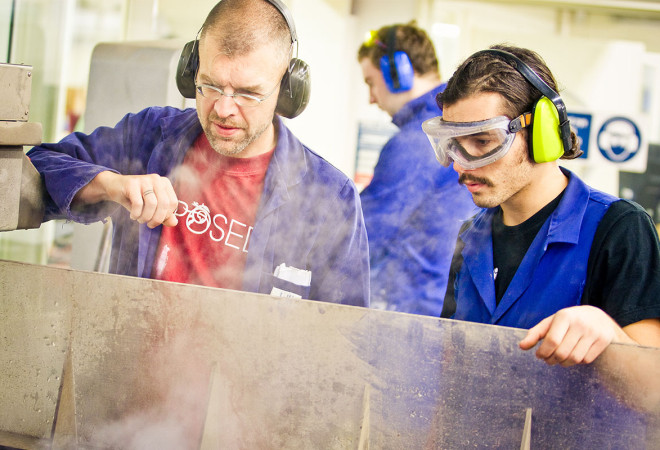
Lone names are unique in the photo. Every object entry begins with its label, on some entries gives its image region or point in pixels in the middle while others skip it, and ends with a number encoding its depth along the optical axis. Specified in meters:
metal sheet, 1.40
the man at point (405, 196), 2.48
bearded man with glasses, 1.82
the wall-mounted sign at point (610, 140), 4.26
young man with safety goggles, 1.45
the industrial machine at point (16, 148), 1.54
